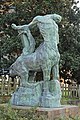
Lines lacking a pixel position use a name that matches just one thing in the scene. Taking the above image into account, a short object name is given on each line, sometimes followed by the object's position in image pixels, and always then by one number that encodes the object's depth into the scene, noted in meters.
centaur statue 7.24
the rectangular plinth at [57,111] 6.36
